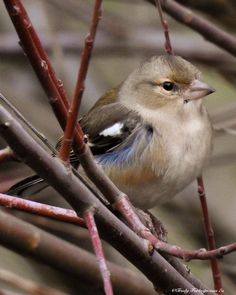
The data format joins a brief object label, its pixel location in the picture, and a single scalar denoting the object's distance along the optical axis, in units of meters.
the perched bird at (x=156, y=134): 7.04
